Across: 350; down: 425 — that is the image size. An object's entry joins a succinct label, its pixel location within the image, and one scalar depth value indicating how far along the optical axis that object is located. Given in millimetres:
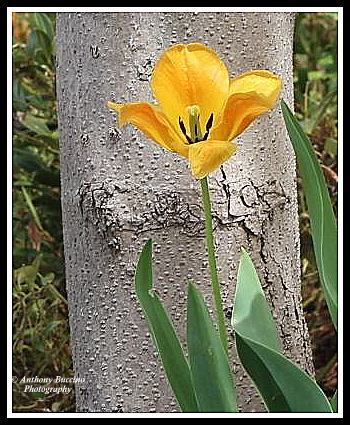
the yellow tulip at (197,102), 1324
